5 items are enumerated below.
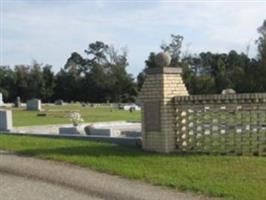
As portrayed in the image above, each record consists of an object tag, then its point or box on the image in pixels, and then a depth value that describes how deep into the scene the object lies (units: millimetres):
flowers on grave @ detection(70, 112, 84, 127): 28836
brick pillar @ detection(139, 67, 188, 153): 14297
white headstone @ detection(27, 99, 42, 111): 54784
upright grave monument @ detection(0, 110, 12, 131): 23828
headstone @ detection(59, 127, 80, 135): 21648
